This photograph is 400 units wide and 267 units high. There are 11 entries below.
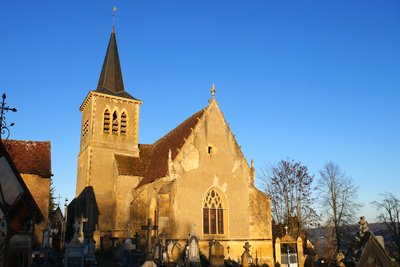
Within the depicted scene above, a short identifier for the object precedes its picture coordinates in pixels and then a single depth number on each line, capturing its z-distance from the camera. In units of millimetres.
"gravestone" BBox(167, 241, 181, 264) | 18019
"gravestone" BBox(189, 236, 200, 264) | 17678
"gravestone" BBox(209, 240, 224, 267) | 18027
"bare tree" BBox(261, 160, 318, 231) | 32500
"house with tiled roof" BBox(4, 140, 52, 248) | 21531
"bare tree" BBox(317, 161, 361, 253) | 29969
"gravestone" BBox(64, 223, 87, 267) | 15867
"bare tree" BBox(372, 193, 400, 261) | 34538
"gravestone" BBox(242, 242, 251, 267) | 18828
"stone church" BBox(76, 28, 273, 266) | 21516
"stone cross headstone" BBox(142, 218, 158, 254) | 12180
